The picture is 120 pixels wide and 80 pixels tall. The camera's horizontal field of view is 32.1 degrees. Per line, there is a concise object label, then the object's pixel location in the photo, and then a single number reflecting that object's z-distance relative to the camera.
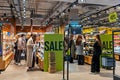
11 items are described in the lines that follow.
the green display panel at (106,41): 10.30
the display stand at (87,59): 11.90
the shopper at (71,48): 12.38
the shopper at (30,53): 9.47
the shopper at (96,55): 8.90
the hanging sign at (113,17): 10.77
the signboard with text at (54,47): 9.37
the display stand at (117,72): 4.72
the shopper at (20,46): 11.65
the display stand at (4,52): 9.41
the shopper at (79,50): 11.64
